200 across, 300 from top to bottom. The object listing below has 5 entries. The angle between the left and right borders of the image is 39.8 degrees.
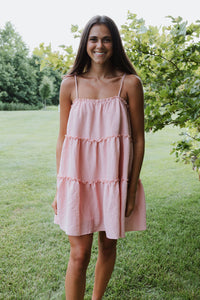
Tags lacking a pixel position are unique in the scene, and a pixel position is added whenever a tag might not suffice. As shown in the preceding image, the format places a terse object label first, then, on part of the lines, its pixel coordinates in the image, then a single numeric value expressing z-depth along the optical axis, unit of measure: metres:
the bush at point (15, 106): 27.77
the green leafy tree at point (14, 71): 31.91
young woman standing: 1.75
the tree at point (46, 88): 30.36
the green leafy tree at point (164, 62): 1.84
